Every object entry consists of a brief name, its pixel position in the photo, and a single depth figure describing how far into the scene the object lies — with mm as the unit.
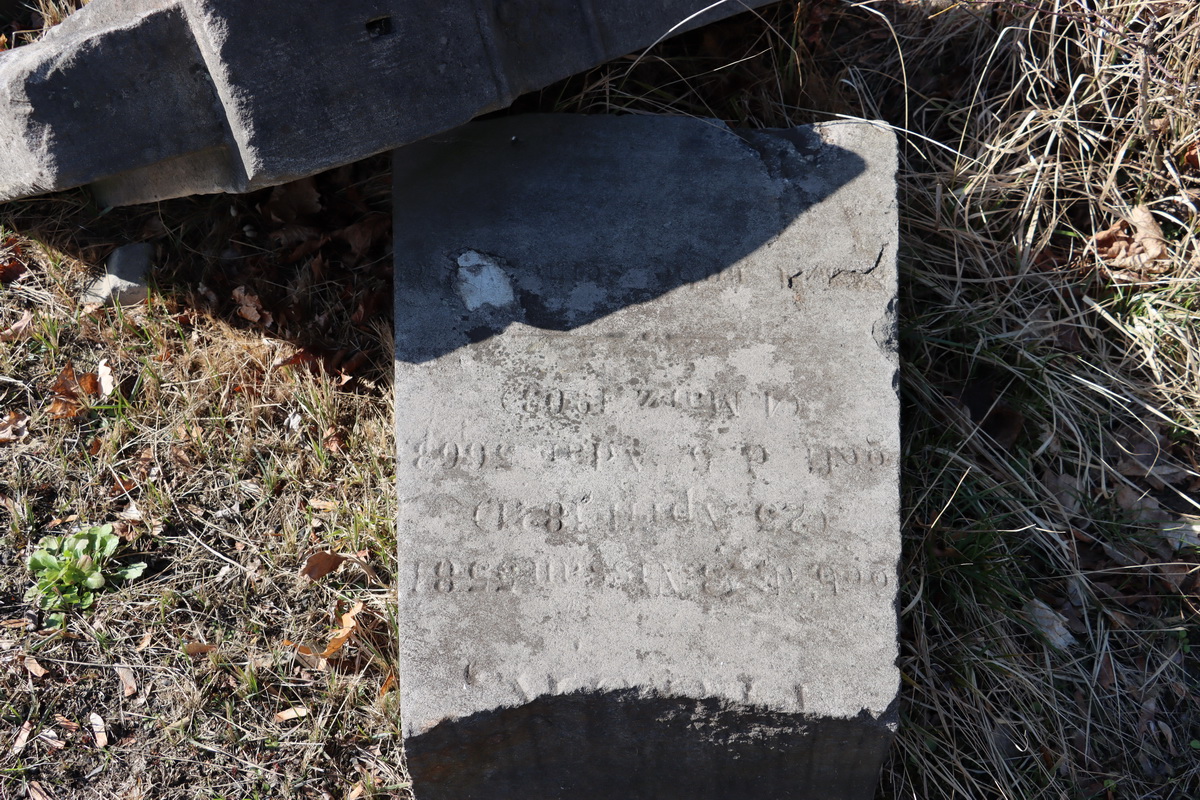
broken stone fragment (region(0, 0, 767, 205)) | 2129
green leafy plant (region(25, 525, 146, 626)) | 2596
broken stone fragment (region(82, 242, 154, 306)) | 2992
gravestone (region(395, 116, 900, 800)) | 2131
